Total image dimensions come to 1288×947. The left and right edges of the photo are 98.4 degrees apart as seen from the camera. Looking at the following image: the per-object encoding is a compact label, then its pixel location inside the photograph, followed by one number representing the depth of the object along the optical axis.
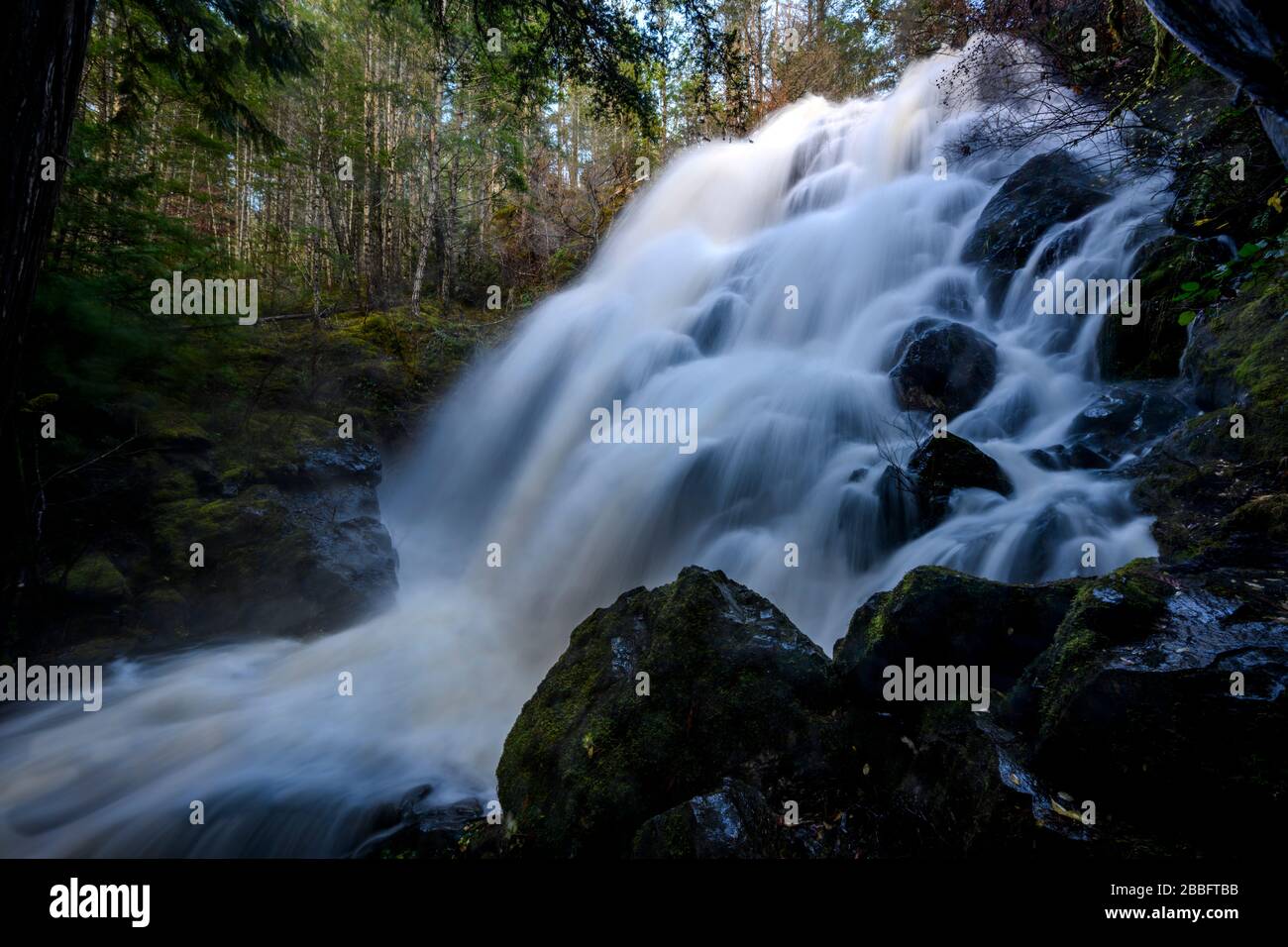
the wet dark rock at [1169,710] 1.85
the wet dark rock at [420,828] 3.25
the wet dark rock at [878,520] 6.31
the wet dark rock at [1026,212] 9.59
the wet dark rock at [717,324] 11.73
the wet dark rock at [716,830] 2.05
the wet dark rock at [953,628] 2.95
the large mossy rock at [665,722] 2.66
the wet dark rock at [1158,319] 6.80
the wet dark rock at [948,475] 6.17
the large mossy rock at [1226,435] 4.38
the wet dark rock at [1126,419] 6.32
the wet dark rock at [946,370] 8.01
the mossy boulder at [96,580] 5.25
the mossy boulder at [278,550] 6.03
